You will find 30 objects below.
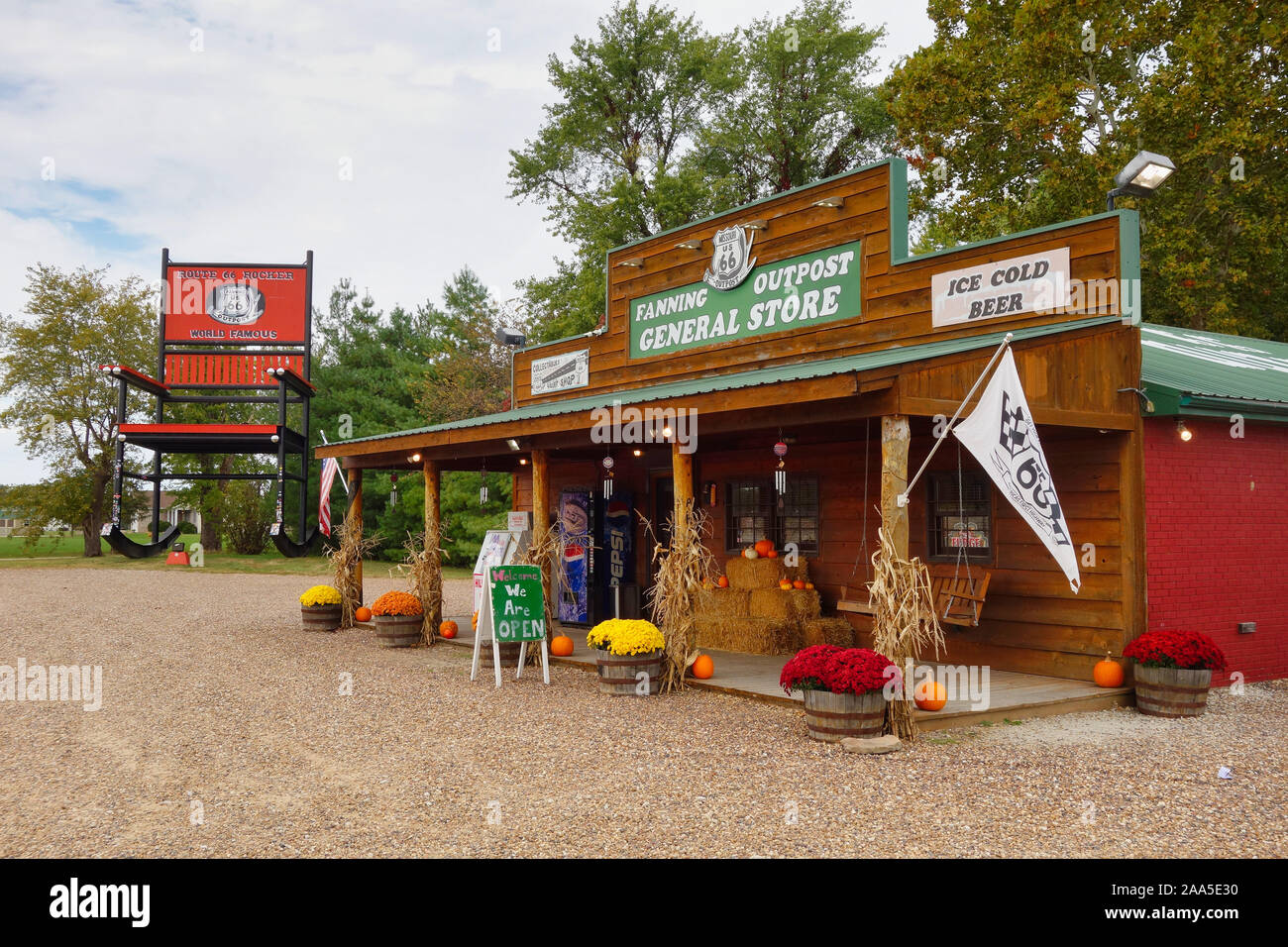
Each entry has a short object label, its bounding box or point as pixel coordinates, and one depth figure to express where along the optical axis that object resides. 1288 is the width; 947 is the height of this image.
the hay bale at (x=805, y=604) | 9.70
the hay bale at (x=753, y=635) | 9.70
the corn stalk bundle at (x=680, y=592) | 7.93
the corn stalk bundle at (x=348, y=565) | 12.70
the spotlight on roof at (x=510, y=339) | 14.27
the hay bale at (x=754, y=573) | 10.18
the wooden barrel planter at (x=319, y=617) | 12.64
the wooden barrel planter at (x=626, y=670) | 7.94
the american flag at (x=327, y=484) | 12.71
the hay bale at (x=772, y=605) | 9.73
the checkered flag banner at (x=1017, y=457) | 5.89
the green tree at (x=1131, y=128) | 16.69
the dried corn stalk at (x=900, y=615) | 6.06
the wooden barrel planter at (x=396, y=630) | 11.10
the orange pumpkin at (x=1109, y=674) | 7.39
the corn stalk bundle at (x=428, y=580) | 11.35
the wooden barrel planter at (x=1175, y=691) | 6.90
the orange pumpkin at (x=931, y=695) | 6.47
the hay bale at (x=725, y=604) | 10.16
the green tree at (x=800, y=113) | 26.05
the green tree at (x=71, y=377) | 28.98
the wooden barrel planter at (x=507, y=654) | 9.71
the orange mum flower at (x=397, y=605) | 11.15
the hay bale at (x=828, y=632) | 9.36
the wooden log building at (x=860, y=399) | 7.22
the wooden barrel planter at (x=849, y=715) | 5.96
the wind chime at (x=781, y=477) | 8.11
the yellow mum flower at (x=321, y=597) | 12.59
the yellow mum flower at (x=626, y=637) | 7.96
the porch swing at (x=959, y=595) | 8.11
